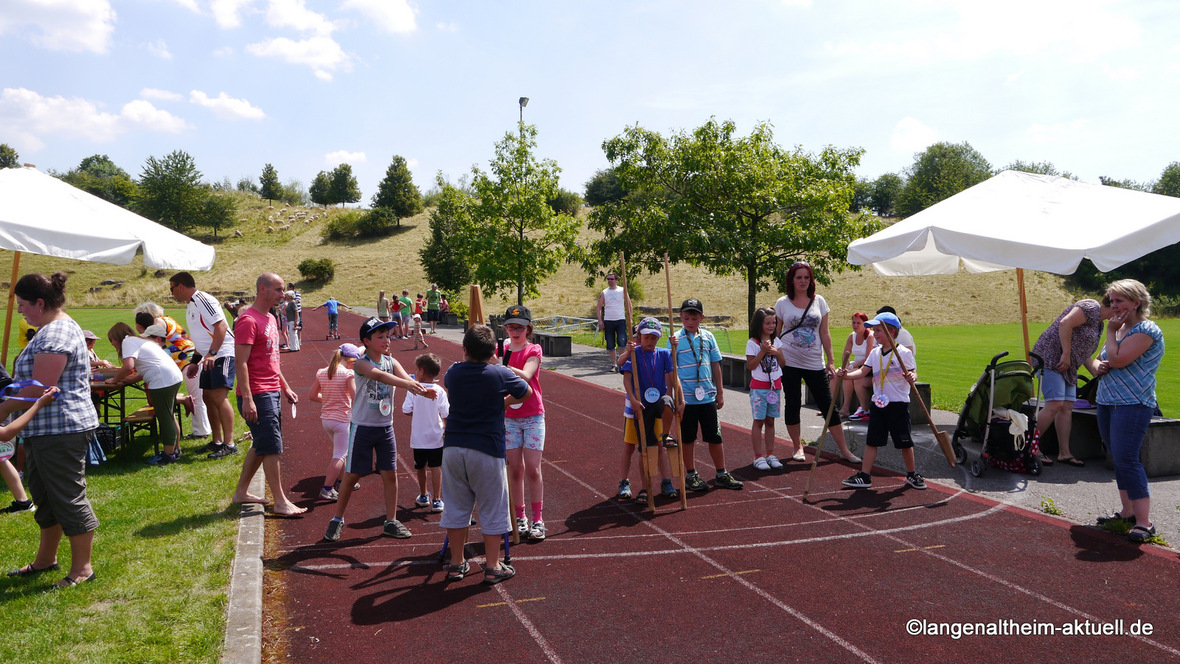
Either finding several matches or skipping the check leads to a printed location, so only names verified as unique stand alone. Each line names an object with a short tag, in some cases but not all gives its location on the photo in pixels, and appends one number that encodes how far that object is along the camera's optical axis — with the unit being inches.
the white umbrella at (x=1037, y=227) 260.4
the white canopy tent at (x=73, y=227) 243.6
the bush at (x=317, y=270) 2504.9
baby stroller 290.0
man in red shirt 240.7
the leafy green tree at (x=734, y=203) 738.2
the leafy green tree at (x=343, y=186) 3789.4
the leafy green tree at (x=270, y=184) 4008.4
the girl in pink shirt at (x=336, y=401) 270.7
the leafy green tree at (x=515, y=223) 978.1
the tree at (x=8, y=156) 4217.5
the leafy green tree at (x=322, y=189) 3838.6
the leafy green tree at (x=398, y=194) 3203.7
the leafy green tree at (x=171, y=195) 3024.1
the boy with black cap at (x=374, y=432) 228.2
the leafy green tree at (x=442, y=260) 1900.8
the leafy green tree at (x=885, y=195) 3604.8
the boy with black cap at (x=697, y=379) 274.5
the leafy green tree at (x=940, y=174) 3272.6
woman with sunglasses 315.9
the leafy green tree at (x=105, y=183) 3462.1
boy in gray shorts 188.7
